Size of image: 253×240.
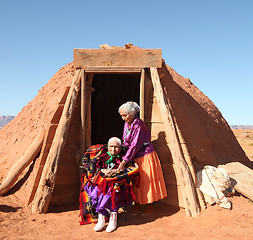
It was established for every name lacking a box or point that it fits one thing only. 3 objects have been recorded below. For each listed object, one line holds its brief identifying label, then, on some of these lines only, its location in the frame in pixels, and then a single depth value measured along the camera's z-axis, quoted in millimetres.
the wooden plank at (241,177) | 4684
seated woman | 3799
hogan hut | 4434
